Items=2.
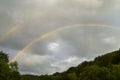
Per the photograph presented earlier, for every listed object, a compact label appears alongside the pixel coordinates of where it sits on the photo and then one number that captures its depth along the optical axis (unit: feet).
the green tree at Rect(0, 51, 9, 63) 188.93
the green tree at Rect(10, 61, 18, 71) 164.16
